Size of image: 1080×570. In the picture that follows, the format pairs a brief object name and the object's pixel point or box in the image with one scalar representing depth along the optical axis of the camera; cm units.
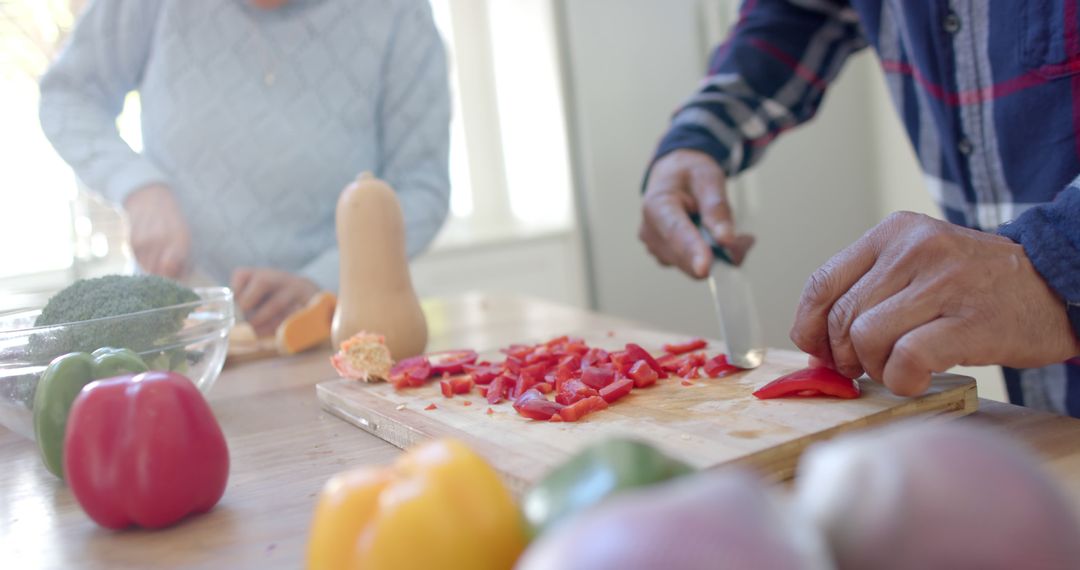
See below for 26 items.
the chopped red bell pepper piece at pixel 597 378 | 104
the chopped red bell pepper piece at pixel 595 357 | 116
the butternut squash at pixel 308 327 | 173
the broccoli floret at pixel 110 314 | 109
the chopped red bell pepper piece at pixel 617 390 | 100
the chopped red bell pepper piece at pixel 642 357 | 112
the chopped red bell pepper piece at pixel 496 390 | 106
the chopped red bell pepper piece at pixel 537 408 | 95
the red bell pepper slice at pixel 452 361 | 123
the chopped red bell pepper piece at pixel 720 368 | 112
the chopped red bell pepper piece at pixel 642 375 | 107
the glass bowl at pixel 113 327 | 107
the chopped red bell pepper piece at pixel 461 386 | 112
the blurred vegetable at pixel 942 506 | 36
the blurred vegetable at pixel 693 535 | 34
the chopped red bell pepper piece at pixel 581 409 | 94
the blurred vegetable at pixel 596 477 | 43
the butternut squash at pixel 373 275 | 146
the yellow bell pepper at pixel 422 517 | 48
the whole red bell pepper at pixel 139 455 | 76
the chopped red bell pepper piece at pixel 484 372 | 115
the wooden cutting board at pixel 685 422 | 80
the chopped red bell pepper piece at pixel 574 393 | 98
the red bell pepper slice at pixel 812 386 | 94
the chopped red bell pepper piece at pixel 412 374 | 119
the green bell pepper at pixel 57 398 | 91
